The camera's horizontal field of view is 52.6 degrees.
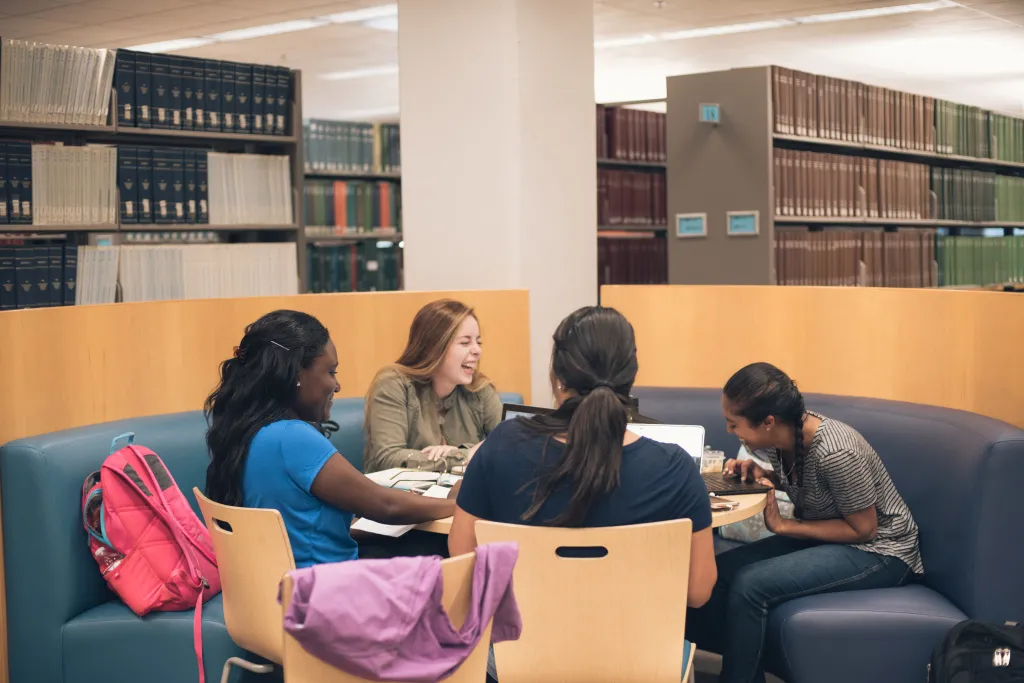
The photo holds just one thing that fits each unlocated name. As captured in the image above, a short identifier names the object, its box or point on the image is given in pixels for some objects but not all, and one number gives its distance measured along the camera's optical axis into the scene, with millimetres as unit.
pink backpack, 2621
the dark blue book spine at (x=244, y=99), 5160
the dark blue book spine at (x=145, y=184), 4848
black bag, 2352
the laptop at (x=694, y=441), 2715
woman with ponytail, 1927
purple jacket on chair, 1462
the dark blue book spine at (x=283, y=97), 5328
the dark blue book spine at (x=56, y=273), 4641
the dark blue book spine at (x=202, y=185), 5051
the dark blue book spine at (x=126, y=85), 4738
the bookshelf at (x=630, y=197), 6719
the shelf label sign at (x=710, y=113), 5523
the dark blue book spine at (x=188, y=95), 4969
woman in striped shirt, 2729
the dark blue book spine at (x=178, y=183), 4965
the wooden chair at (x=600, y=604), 1876
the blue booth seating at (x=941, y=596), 2635
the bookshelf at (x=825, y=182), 5527
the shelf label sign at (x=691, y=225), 5656
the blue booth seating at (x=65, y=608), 2611
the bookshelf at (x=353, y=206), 7148
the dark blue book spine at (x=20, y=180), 4492
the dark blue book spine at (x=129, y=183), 4793
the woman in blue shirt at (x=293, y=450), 2301
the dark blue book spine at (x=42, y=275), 4609
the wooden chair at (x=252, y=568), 2131
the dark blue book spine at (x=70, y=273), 4684
